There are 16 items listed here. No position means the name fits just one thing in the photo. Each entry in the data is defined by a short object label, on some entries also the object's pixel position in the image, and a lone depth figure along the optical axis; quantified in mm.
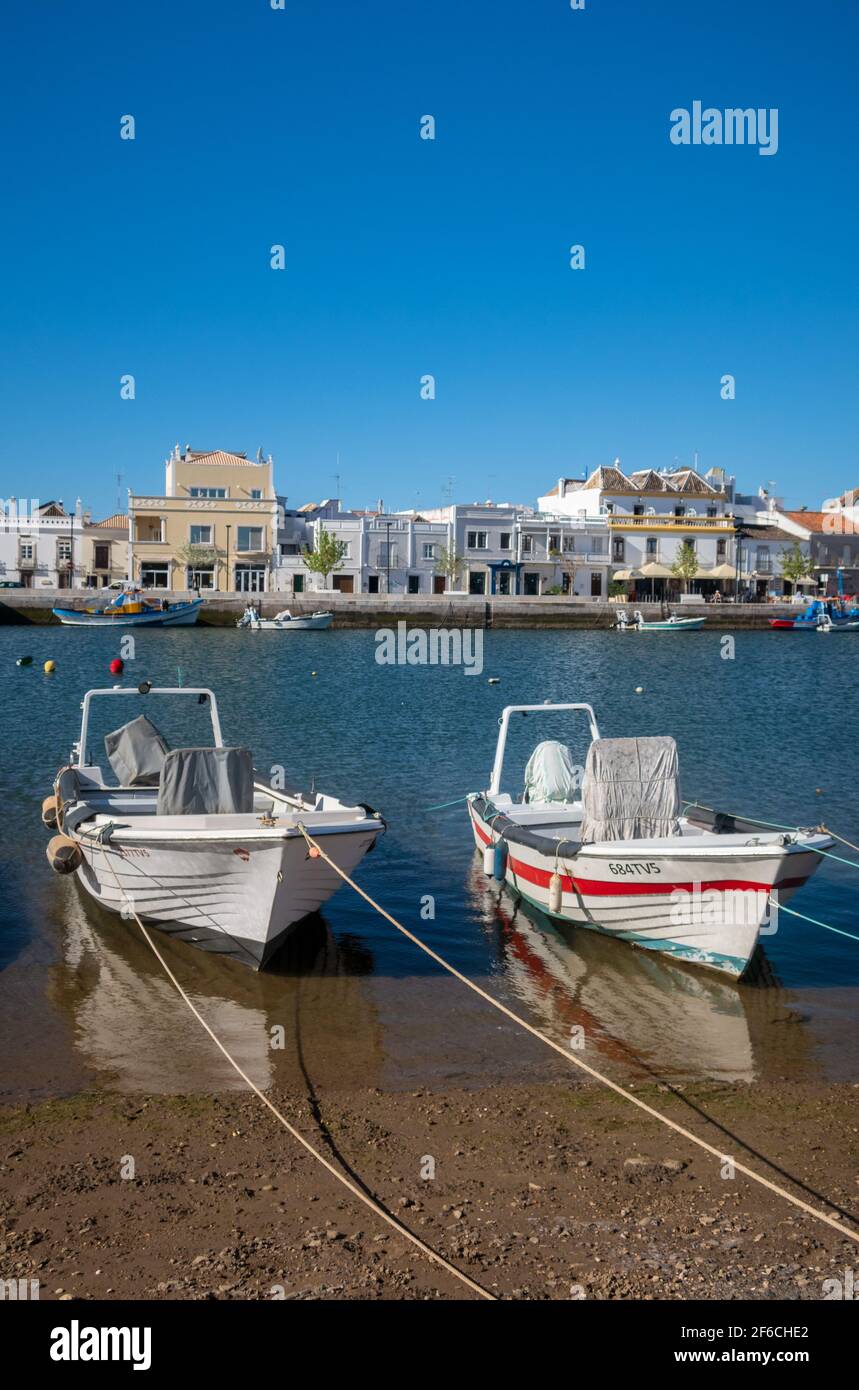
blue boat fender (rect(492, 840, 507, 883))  14352
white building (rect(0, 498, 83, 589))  88312
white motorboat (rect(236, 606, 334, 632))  77250
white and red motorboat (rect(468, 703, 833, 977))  11711
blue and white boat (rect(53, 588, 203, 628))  75562
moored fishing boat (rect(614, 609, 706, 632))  84562
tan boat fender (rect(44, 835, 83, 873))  12875
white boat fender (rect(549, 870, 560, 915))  13047
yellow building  86250
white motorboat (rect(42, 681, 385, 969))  11891
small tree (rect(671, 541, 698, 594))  93312
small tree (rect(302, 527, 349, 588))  86125
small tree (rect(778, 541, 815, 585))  97062
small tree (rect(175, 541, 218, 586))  85688
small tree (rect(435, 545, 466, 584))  90125
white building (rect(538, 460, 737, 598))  95438
